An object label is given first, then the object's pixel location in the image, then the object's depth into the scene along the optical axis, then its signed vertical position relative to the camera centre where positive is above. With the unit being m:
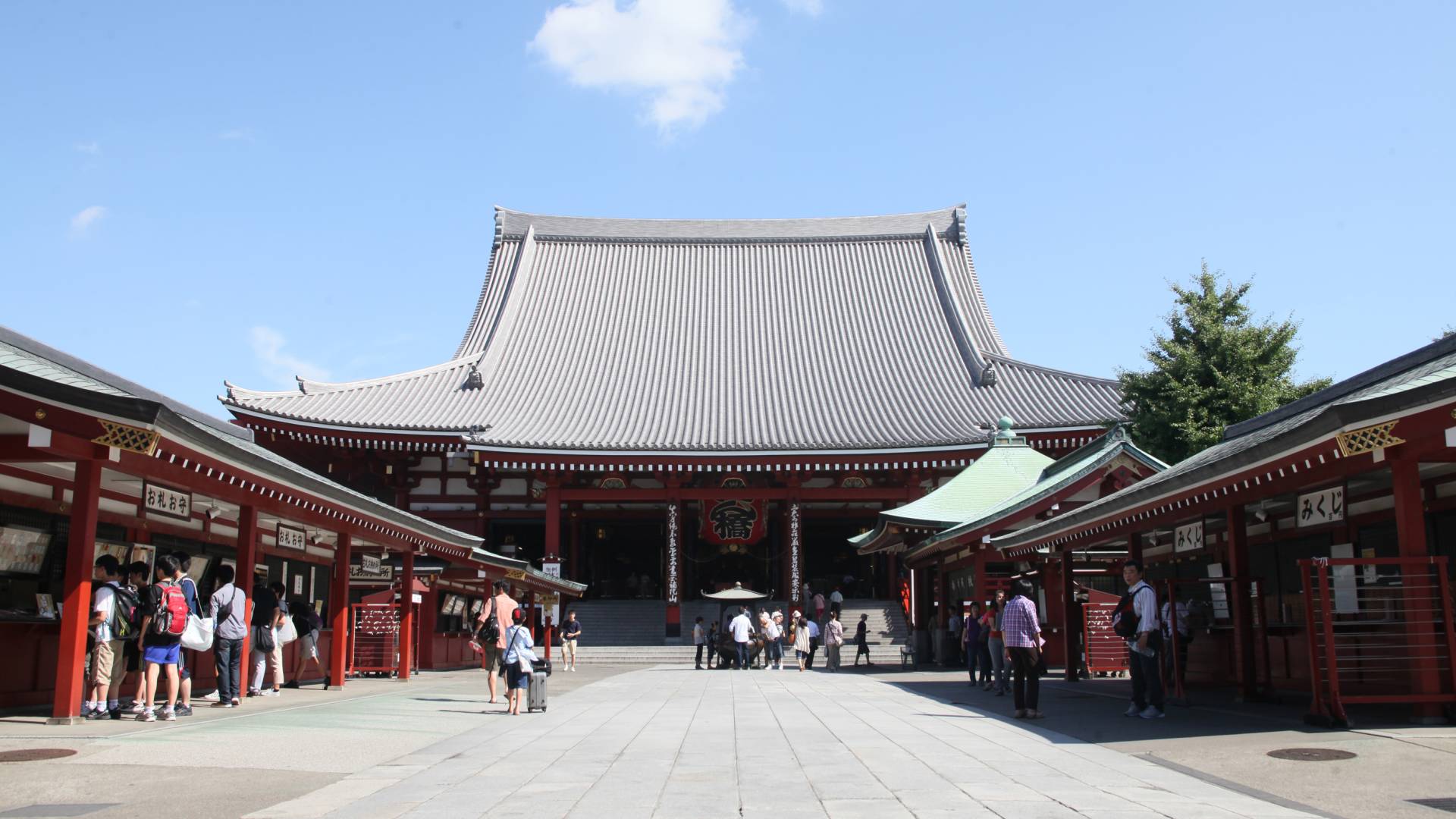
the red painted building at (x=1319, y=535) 9.21 +0.68
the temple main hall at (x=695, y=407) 31.58 +5.53
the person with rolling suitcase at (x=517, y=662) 12.91 -0.74
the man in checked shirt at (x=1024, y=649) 11.70 -0.59
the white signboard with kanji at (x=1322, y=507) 11.50 +0.83
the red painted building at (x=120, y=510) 9.67 +1.06
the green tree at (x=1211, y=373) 25.16 +4.80
